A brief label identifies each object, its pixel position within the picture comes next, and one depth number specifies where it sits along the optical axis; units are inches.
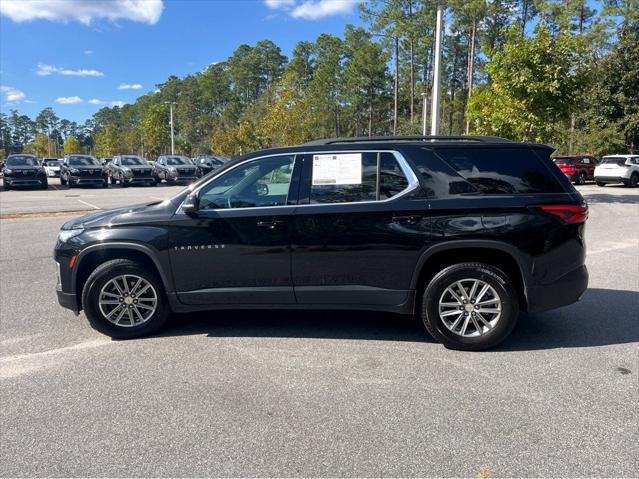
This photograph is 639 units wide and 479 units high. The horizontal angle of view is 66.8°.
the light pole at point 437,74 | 604.7
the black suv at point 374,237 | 164.2
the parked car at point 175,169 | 1192.2
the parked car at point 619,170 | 986.7
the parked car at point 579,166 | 1032.8
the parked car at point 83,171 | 1055.0
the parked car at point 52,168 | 1633.9
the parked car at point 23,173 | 980.6
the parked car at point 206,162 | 1341.0
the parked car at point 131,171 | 1096.6
